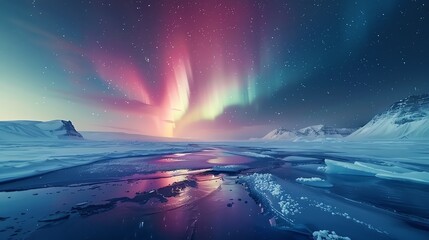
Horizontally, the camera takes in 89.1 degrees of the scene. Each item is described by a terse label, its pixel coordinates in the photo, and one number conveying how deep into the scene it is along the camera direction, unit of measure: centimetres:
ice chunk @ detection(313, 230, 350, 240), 550
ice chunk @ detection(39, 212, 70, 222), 676
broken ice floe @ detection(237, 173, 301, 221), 783
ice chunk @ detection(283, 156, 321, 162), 2467
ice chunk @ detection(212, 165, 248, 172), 1672
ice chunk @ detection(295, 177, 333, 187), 1173
